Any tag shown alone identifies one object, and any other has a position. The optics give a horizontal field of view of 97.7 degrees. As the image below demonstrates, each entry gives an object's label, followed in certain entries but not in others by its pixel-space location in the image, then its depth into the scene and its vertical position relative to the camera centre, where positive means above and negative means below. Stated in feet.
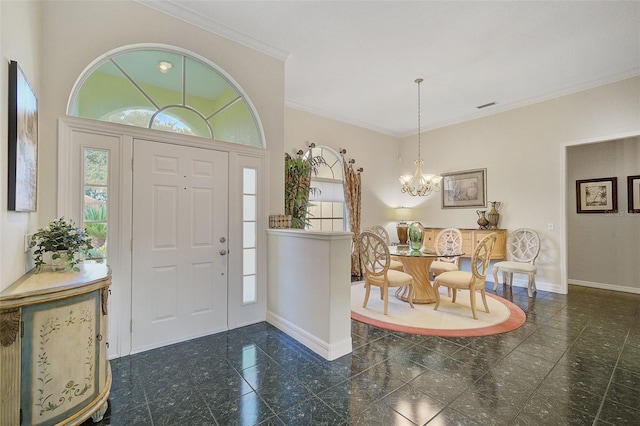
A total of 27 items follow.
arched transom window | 8.68 +4.11
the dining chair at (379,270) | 12.02 -2.41
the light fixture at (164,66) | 9.75 +5.25
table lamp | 20.85 -0.53
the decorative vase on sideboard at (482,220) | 17.94 -0.30
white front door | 8.87 -0.95
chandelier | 15.51 +2.00
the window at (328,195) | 19.02 +1.46
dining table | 13.57 -2.85
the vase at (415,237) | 14.32 -1.11
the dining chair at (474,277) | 11.71 -2.70
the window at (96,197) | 8.13 +0.55
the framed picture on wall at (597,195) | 16.15 +1.20
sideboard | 17.33 -1.60
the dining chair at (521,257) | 15.15 -2.52
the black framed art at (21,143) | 5.46 +1.54
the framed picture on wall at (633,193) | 15.26 +1.22
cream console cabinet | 4.69 -2.47
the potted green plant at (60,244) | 6.23 -0.64
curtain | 20.04 +0.83
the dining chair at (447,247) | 15.03 -1.91
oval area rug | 10.48 -4.26
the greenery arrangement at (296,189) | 13.88 +1.33
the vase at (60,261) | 6.26 -1.04
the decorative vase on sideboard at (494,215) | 17.85 +0.02
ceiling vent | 17.24 +6.91
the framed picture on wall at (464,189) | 18.86 +1.86
